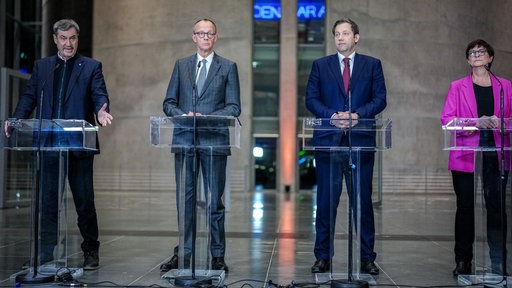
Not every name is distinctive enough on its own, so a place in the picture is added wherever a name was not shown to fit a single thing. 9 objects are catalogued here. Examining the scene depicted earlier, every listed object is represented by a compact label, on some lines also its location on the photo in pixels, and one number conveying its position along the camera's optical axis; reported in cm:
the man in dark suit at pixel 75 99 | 498
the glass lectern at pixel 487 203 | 433
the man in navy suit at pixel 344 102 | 480
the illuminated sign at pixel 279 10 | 2388
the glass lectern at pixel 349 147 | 438
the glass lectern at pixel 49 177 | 452
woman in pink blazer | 448
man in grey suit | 452
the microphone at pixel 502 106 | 412
